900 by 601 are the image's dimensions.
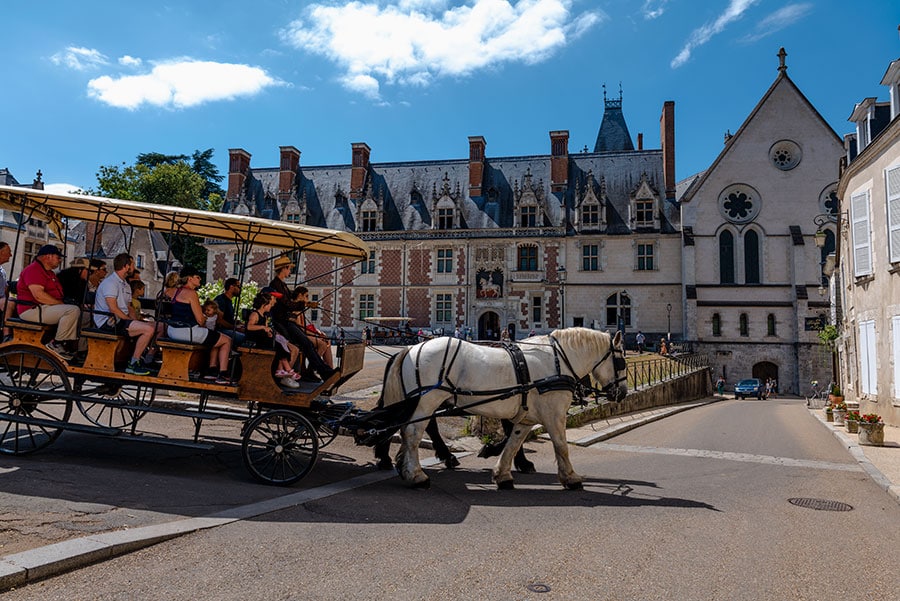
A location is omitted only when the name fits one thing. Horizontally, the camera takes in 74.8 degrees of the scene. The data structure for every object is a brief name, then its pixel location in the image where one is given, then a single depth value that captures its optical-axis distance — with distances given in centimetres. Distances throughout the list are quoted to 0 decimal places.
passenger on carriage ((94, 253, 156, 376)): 687
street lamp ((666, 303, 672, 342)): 3868
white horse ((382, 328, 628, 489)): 693
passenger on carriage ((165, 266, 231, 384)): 686
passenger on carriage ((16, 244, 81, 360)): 699
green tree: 4638
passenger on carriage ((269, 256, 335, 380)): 718
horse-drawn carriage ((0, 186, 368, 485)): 670
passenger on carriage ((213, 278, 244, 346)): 771
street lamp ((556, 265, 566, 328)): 3978
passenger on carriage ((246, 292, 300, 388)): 689
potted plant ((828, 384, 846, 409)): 1791
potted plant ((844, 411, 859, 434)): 1333
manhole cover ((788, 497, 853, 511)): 666
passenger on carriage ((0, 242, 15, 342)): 725
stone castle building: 3978
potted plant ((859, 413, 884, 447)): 1143
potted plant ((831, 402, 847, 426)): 1577
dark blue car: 3412
